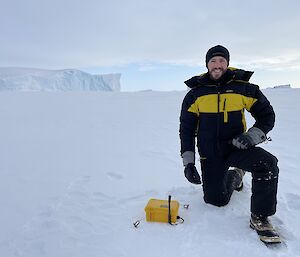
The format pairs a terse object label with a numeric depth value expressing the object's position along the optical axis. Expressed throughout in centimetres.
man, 291
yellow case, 298
